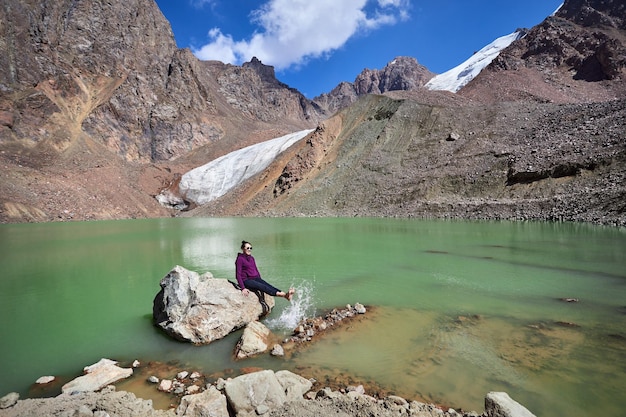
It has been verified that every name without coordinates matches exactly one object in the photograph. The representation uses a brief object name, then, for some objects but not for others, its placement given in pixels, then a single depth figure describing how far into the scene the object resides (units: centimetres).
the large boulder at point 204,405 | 411
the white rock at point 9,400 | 435
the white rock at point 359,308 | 786
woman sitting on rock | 801
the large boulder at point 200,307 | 677
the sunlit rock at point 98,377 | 488
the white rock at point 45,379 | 515
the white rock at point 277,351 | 593
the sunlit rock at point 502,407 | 353
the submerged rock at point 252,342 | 595
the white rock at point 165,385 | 490
